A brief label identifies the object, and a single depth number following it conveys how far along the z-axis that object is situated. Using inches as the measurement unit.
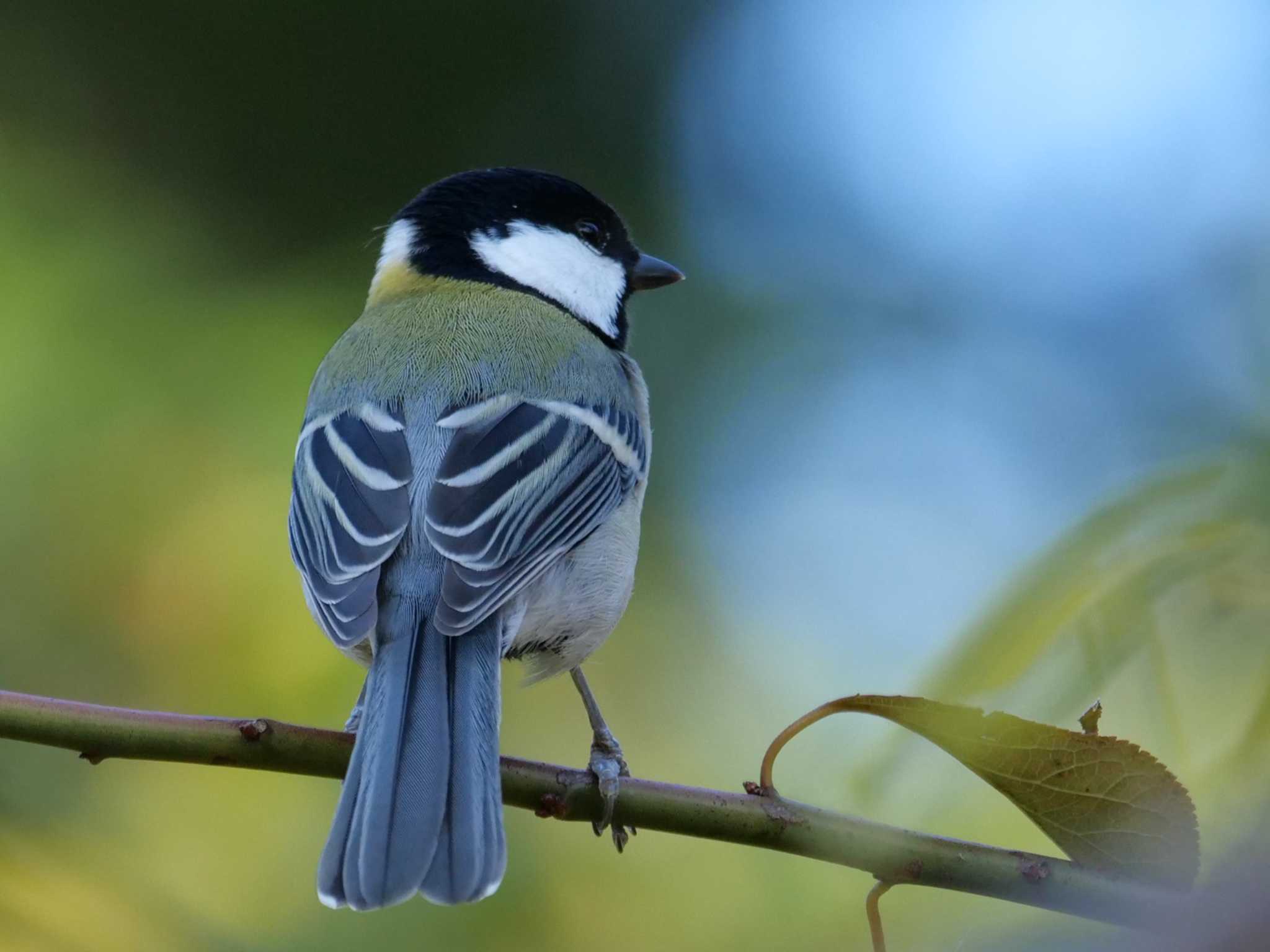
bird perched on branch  155.0
